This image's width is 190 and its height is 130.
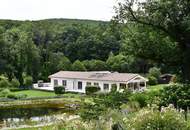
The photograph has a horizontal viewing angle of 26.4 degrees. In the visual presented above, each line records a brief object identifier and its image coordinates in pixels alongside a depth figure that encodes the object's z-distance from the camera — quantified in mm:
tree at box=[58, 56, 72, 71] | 55188
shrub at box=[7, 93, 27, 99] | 39250
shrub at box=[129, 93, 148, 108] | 20331
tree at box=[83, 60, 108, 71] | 56594
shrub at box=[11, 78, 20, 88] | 48344
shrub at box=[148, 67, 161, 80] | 50922
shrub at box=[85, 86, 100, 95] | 42625
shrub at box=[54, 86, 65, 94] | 42844
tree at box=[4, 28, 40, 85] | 53250
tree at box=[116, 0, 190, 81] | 20031
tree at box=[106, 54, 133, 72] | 54656
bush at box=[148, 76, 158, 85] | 49562
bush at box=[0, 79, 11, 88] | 45653
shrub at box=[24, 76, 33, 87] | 49469
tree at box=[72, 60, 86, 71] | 54719
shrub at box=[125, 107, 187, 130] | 8594
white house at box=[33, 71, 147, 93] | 44000
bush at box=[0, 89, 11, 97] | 40906
